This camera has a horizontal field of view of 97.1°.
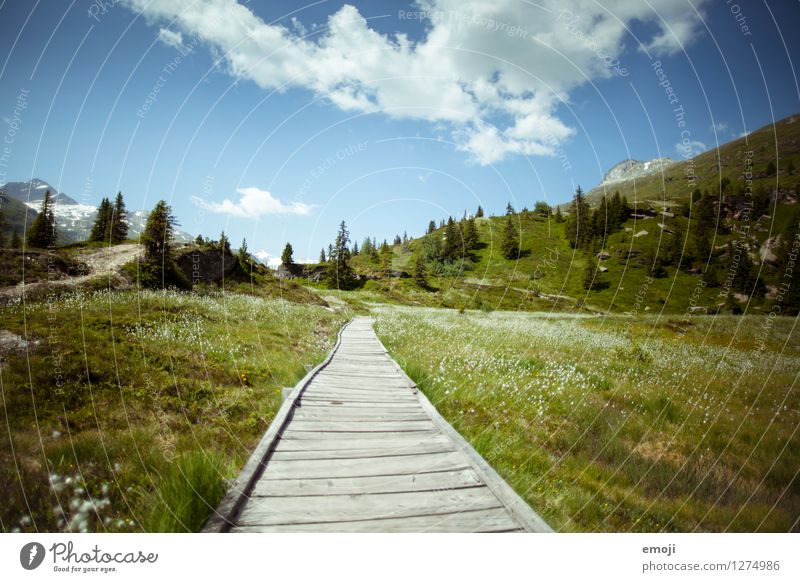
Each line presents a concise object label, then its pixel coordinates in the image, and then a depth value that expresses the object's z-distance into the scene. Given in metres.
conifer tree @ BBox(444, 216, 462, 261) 98.12
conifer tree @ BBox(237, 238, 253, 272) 32.12
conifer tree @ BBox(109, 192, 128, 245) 37.72
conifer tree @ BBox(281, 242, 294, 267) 82.00
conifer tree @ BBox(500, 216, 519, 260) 94.76
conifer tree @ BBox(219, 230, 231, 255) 26.49
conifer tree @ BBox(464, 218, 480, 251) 105.71
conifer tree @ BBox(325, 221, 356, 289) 68.69
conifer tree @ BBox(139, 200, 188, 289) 19.91
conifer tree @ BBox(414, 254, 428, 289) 83.66
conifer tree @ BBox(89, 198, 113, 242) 44.26
